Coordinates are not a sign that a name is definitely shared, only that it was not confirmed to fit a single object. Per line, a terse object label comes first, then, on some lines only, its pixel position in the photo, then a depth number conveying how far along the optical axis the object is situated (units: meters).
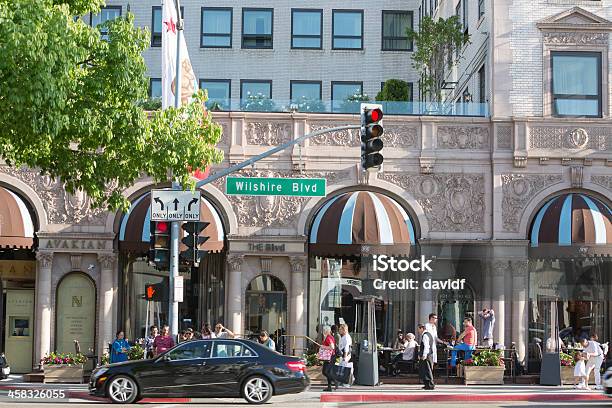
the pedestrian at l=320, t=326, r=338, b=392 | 26.89
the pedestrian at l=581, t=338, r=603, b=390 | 29.12
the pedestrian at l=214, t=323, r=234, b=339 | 30.02
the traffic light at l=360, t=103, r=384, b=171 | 22.33
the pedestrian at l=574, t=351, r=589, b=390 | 28.33
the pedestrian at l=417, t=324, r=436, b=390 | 27.47
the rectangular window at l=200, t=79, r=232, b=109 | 43.31
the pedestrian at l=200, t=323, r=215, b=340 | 30.45
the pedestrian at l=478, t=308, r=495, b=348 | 32.44
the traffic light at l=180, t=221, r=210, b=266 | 23.89
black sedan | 22.69
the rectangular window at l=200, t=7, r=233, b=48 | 43.44
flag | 25.42
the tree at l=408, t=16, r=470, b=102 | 37.53
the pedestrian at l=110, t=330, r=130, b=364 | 30.05
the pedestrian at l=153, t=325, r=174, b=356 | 27.62
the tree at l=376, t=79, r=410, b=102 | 39.69
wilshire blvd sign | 25.81
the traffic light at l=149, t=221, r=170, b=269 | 23.90
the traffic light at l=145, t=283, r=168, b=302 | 24.05
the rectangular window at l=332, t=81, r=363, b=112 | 43.44
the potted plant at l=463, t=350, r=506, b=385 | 30.14
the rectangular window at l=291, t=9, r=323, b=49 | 43.41
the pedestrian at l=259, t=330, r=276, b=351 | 29.55
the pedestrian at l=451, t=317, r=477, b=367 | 30.88
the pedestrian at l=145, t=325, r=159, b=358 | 29.32
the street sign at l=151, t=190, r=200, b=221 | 24.38
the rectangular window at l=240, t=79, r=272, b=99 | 43.25
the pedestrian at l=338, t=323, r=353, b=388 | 27.81
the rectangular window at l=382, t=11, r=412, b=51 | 43.91
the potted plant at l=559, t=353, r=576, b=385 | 30.56
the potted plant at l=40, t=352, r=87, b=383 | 30.58
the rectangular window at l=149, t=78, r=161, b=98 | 43.07
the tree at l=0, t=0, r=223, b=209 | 18.55
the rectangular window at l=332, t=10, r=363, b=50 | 43.50
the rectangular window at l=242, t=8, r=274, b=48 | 43.44
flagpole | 24.31
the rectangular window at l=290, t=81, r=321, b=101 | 43.34
